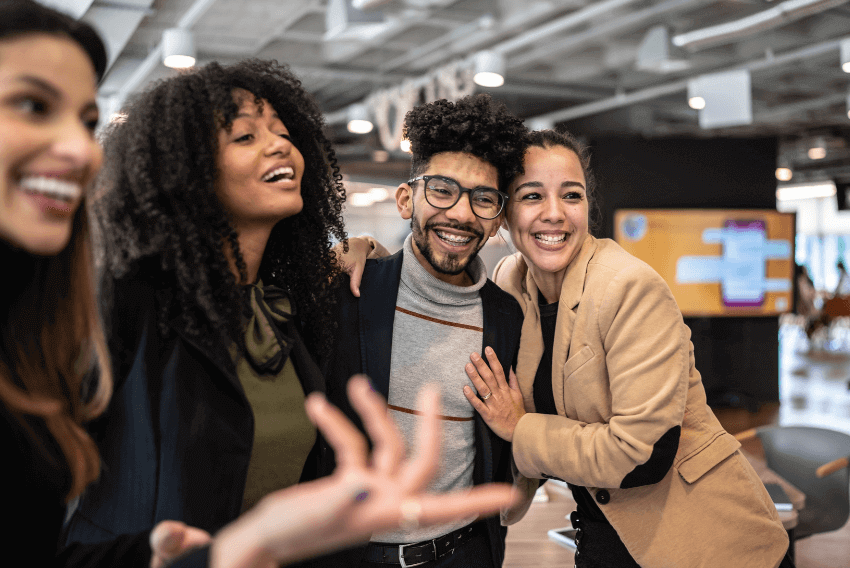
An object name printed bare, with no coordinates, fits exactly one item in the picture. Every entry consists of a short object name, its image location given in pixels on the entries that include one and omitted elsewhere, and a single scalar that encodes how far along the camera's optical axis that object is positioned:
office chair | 3.01
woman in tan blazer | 1.42
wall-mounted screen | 7.30
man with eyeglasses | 1.59
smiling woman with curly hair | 1.08
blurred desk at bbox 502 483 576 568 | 2.00
